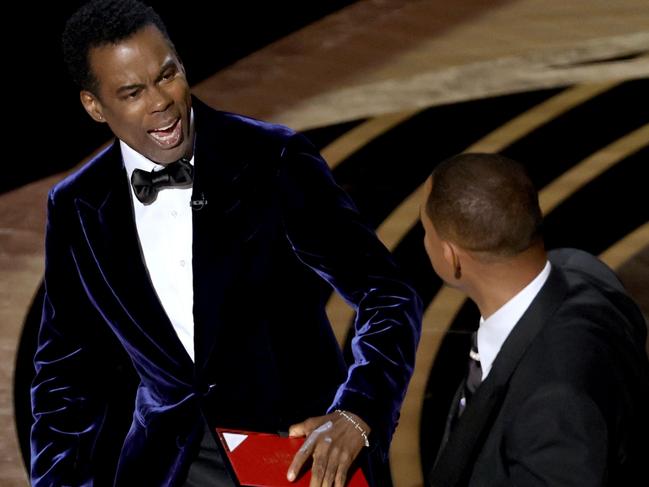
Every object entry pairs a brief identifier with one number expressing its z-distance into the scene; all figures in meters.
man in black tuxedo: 13.03
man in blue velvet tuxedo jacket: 13.58
